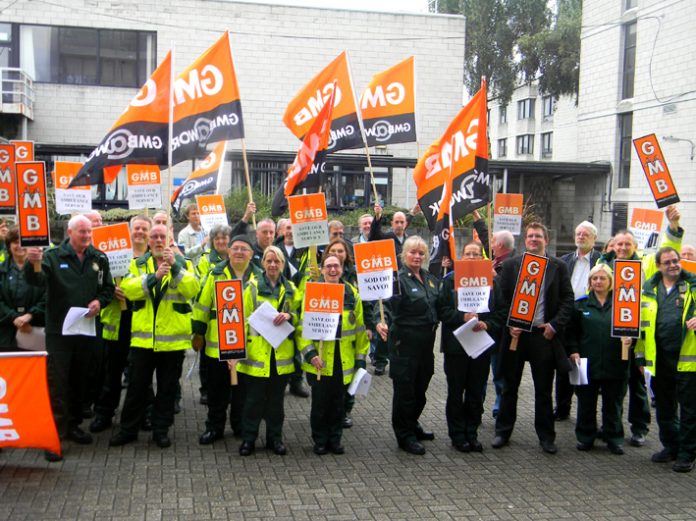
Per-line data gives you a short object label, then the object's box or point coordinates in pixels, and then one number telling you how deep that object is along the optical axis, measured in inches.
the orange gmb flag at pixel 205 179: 418.3
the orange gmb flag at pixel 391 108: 418.3
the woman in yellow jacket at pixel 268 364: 268.8
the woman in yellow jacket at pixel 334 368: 271.4
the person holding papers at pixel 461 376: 280.5
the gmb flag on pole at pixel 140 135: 300.7
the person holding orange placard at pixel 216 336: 274.8
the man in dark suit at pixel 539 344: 284.4
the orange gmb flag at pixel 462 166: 321.1
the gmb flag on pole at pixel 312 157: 321.4
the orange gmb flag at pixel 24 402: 238.1
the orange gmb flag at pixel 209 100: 333.7
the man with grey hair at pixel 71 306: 268.2
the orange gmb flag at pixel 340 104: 382.3
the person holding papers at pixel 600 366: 285.6
